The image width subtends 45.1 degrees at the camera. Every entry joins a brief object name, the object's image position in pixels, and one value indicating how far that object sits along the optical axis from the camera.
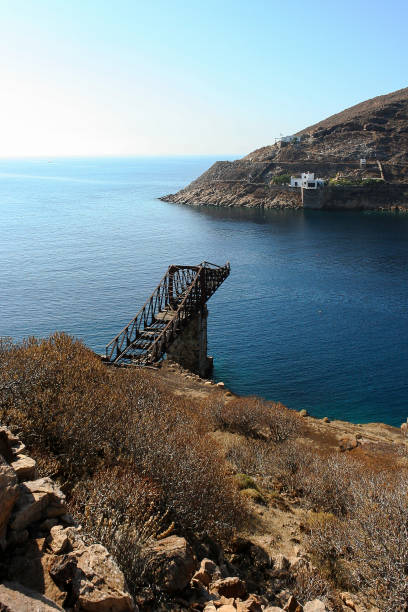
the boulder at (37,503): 9.05
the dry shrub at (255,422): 27.23
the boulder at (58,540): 8.82
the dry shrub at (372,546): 12.01
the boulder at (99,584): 8.07
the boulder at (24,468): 10.45
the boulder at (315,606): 10.99
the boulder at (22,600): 6.95
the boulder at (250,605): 10.11
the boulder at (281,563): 13.43
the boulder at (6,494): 8.43
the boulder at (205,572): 11.18
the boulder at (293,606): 11.08
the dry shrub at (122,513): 10.27
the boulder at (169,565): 10.45
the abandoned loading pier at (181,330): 40.92
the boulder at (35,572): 8.00
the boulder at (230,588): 10.87
